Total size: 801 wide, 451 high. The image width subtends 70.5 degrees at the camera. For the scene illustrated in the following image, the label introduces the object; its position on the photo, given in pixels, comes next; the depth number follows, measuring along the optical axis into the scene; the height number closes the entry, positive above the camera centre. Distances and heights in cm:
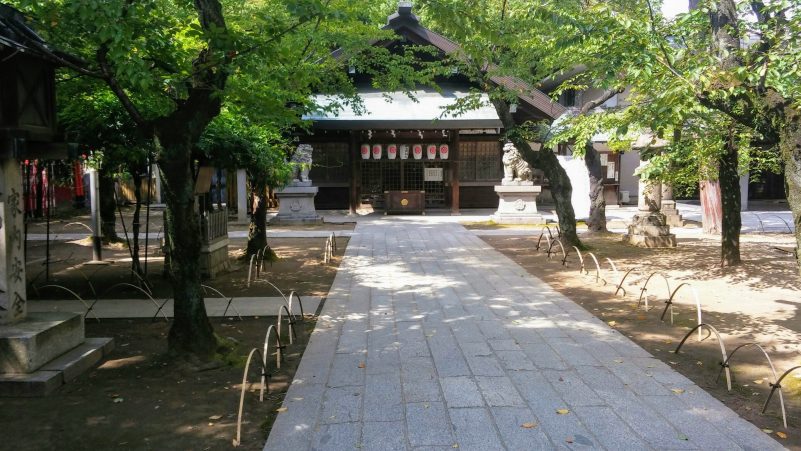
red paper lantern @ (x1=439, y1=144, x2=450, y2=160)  2412 +187
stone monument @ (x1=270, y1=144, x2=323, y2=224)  2127 -13
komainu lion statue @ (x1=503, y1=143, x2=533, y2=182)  2164 +103
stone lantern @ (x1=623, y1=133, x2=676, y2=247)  1427 -77
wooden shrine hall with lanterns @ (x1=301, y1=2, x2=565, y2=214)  2222 +230
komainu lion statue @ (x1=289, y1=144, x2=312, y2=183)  2162 +144
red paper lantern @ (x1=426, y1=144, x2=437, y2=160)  2439 +190
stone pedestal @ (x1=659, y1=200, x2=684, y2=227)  1958 -75
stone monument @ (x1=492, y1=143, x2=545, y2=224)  2141 +8
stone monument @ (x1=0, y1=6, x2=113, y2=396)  514 -69
